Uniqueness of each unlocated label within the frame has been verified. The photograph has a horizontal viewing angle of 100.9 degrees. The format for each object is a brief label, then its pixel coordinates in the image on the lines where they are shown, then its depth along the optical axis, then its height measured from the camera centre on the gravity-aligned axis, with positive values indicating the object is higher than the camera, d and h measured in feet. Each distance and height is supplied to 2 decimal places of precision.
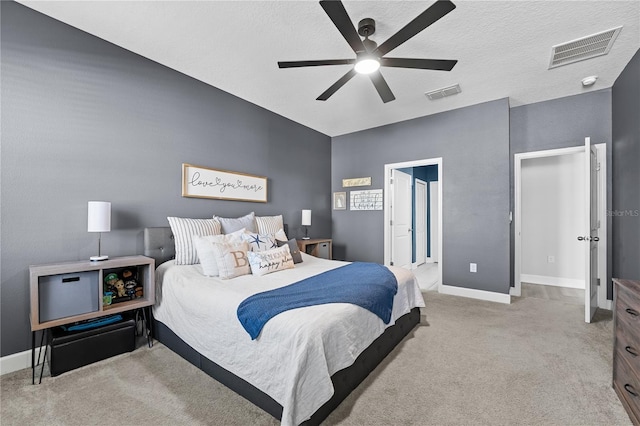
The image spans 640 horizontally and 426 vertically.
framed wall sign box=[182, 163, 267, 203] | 10.21 +1.25
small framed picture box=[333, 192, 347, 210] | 17.38 +0.87
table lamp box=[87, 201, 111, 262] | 7.10 -0.12
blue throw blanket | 5.09 -1.85
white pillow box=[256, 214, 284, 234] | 11.70 -0.48
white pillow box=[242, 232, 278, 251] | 8.95 -0.97
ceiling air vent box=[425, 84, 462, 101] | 11.14 +5.30
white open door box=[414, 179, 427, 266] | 21.06 -0.62
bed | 4.44 -2.64
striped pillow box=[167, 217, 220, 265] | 8.79 -0.73
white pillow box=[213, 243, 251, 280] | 7.67 -1.39
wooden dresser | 4.94 -2.67
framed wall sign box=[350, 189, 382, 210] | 16.07 +0.88
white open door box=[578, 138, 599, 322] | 9.58 -0.78
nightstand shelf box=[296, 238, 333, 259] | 13.73 -1.86
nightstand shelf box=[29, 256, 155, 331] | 6.01 -1.86
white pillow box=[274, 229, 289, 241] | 11.53 -0.98
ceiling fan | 5.32 +4.10
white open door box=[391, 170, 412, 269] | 16.08 -0.42
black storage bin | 6.41 -3.43
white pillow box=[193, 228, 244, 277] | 7.86 -1.18
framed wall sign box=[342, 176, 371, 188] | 16.46 +2.03
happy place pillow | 8.02 -1.50
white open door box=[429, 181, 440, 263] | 22.80 -0.56
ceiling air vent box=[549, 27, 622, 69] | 7.84 +5.28
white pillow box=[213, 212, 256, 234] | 10.25 -0.39
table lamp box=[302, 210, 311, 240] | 14.76 -0.25
